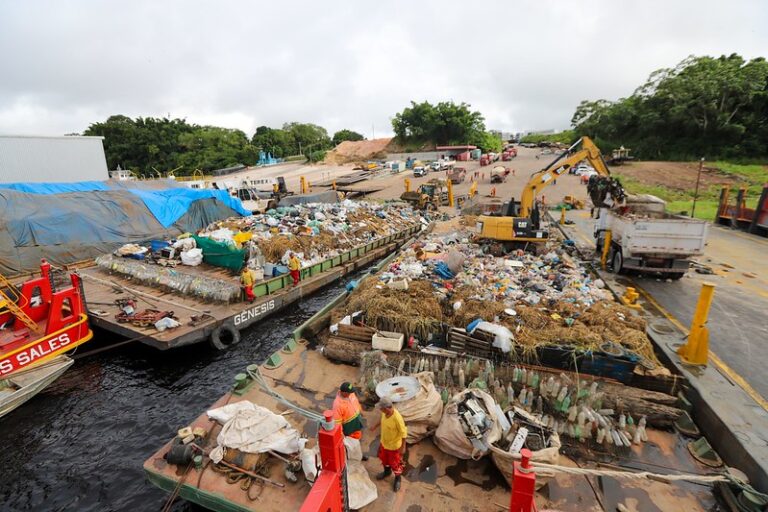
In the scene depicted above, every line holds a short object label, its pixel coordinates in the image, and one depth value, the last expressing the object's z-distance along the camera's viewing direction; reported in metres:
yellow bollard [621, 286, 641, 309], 8.45
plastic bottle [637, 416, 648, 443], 5.14
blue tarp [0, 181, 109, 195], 14.42
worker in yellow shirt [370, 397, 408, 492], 4.11
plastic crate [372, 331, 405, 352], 6.56
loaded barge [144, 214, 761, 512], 4.18
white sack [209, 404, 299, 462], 4.64
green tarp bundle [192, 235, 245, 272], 11.79
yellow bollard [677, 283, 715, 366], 5.98
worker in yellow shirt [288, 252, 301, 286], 11.80
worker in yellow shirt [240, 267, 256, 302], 10.24
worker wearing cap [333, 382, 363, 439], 4.38
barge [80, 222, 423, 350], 8.59
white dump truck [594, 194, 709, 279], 9.71
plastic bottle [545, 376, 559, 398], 5.56
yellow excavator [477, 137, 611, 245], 11.54
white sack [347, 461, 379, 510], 4.11
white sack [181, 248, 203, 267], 12.34
